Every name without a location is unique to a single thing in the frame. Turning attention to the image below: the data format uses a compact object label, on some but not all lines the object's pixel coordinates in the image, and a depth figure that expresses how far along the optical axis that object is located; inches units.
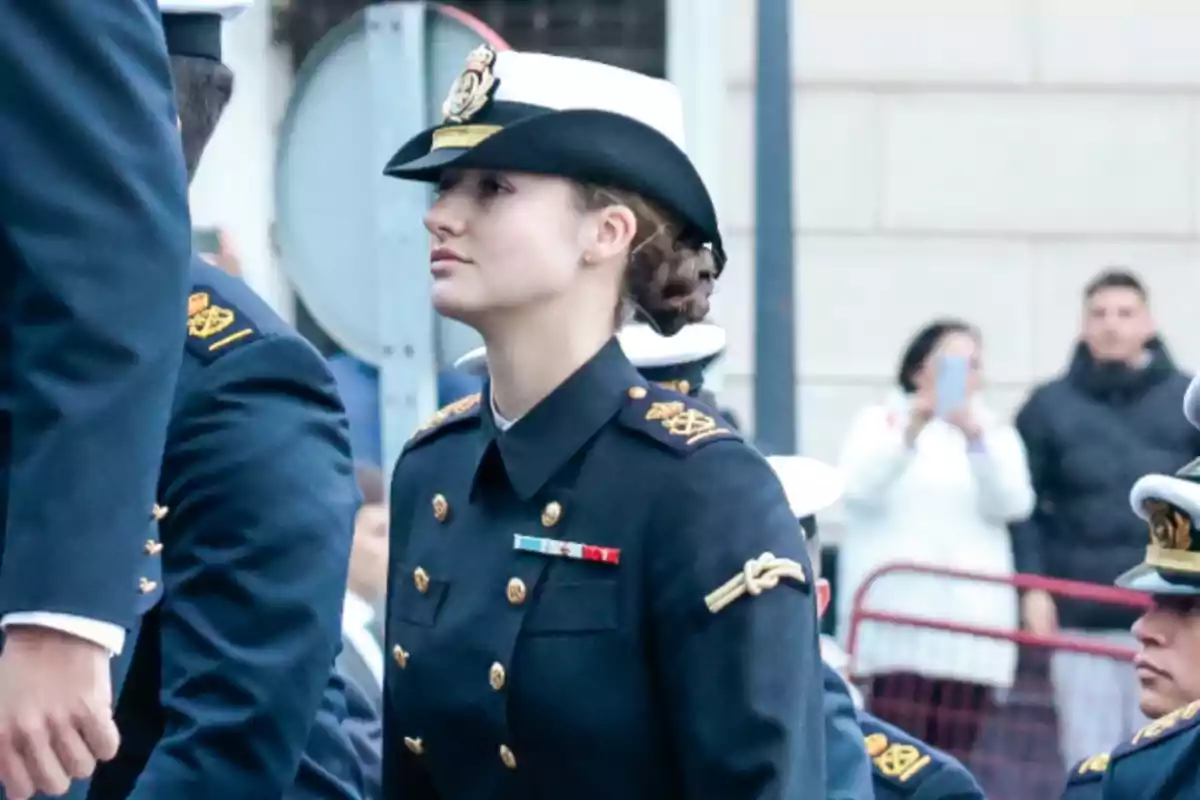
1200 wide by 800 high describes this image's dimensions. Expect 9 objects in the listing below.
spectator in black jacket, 659.4
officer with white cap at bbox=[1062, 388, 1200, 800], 340.8
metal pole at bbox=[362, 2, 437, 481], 422.0
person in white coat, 642.8
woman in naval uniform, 265.4
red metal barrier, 628.1
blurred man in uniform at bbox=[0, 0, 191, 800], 207.8
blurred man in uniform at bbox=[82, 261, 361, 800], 292.8
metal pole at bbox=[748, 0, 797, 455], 709.9
